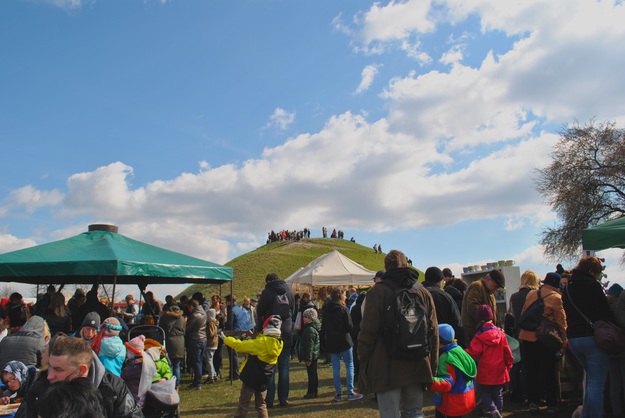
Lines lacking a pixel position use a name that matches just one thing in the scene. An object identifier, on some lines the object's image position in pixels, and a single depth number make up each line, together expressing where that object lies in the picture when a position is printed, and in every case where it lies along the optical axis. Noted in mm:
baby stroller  5430
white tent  19703
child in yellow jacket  6434
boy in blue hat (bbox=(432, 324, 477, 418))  5250
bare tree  29703
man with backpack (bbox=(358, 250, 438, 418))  4422
